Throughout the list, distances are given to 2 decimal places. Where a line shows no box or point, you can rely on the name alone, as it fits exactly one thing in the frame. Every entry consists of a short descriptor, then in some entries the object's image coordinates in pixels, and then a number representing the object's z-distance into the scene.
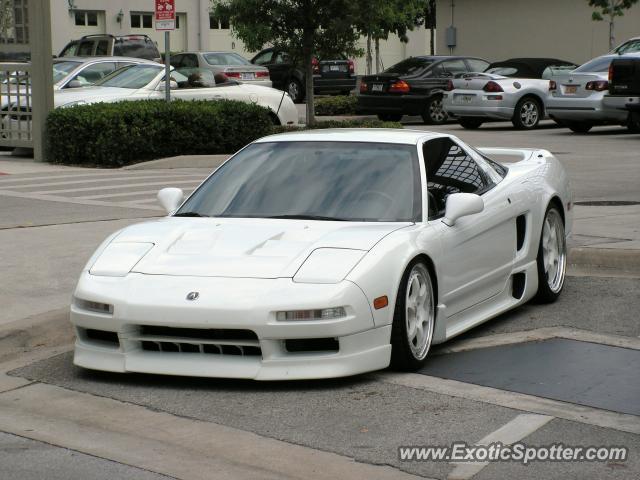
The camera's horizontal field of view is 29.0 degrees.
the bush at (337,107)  30.95
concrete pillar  18.31
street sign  18.61
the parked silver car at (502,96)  25.33
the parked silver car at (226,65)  31.61
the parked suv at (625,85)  22.11
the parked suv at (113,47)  33.81
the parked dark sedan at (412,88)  27.06
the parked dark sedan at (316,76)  35.71
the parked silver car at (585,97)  23.61
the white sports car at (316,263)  6.18
